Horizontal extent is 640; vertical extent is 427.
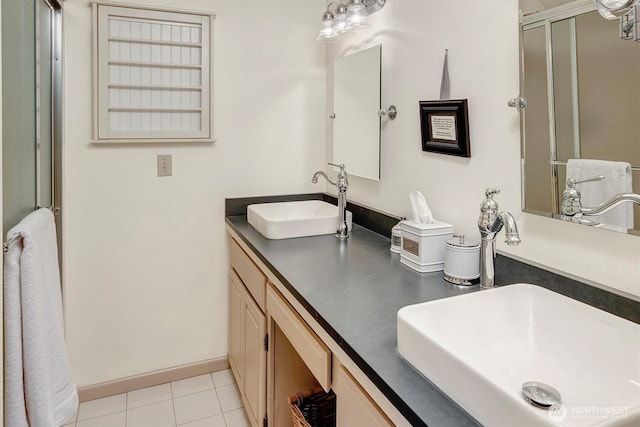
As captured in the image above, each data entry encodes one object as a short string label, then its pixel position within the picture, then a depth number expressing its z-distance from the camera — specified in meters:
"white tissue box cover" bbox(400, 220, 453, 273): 1.48
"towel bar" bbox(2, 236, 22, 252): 1.08
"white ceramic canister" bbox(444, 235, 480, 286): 1.35
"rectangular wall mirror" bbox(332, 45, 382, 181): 2.02
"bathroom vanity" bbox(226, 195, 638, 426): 0.87
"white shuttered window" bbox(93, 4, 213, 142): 2.06
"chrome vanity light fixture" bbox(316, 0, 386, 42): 1.93
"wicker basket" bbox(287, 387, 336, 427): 1.64
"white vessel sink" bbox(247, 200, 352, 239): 1.92
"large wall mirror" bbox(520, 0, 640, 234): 1.00
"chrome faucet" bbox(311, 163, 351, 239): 2.01
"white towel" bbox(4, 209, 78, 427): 1.07
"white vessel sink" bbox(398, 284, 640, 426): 0.67
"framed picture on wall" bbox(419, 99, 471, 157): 1.50
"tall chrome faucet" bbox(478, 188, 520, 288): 1.26
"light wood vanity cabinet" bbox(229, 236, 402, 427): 1.01
